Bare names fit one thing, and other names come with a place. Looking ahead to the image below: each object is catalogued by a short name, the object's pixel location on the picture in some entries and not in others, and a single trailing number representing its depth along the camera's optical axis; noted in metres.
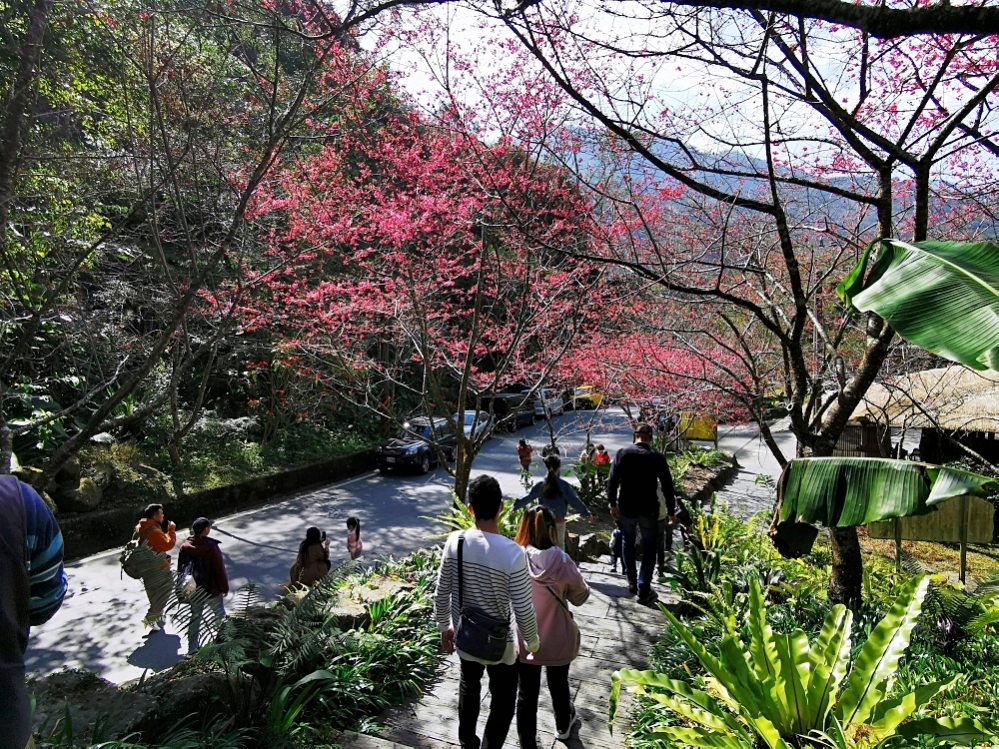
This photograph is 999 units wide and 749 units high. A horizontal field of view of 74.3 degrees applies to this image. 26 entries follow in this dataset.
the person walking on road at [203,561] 6.23
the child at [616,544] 7.48
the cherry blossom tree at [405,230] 8.62
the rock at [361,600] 5.31
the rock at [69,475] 11.82
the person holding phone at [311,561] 6.59
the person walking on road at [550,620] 3.52
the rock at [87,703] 3.29
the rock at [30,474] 4.76
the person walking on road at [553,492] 6.16
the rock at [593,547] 8.82
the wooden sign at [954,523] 8.80
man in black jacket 5.82
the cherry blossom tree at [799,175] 4.43
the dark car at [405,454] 18.56
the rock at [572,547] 8.00
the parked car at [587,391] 14.96
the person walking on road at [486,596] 3.26
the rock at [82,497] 11.55
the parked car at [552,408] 19.94
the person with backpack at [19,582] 1.84
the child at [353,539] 8.62
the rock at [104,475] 12.39
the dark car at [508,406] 25.96
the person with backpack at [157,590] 3.85
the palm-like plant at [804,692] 2.85
